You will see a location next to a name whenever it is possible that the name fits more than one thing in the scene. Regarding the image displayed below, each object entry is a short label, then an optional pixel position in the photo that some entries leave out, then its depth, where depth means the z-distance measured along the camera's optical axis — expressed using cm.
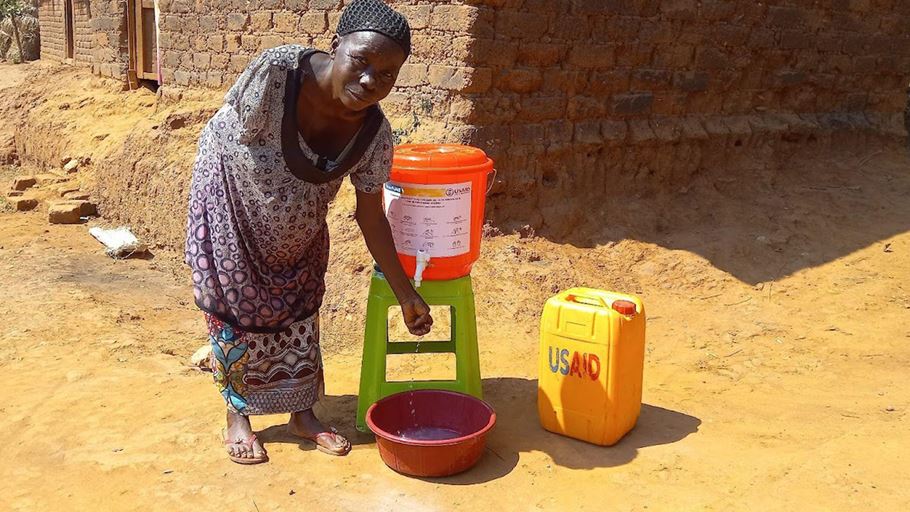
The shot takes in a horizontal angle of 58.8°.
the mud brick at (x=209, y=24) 674
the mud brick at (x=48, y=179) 859
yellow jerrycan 303
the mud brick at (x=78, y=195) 801
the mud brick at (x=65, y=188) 821
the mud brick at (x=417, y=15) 480
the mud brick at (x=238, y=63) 645
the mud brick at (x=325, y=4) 542
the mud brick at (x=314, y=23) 551
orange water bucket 306
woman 258
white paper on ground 658
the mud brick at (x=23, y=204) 798
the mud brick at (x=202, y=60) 697
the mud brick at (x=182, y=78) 738
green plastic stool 319
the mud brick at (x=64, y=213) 752
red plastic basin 285
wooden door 871
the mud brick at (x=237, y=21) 632
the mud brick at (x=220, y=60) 675
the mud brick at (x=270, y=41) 596
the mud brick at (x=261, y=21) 607
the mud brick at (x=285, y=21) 579
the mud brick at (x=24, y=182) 860
